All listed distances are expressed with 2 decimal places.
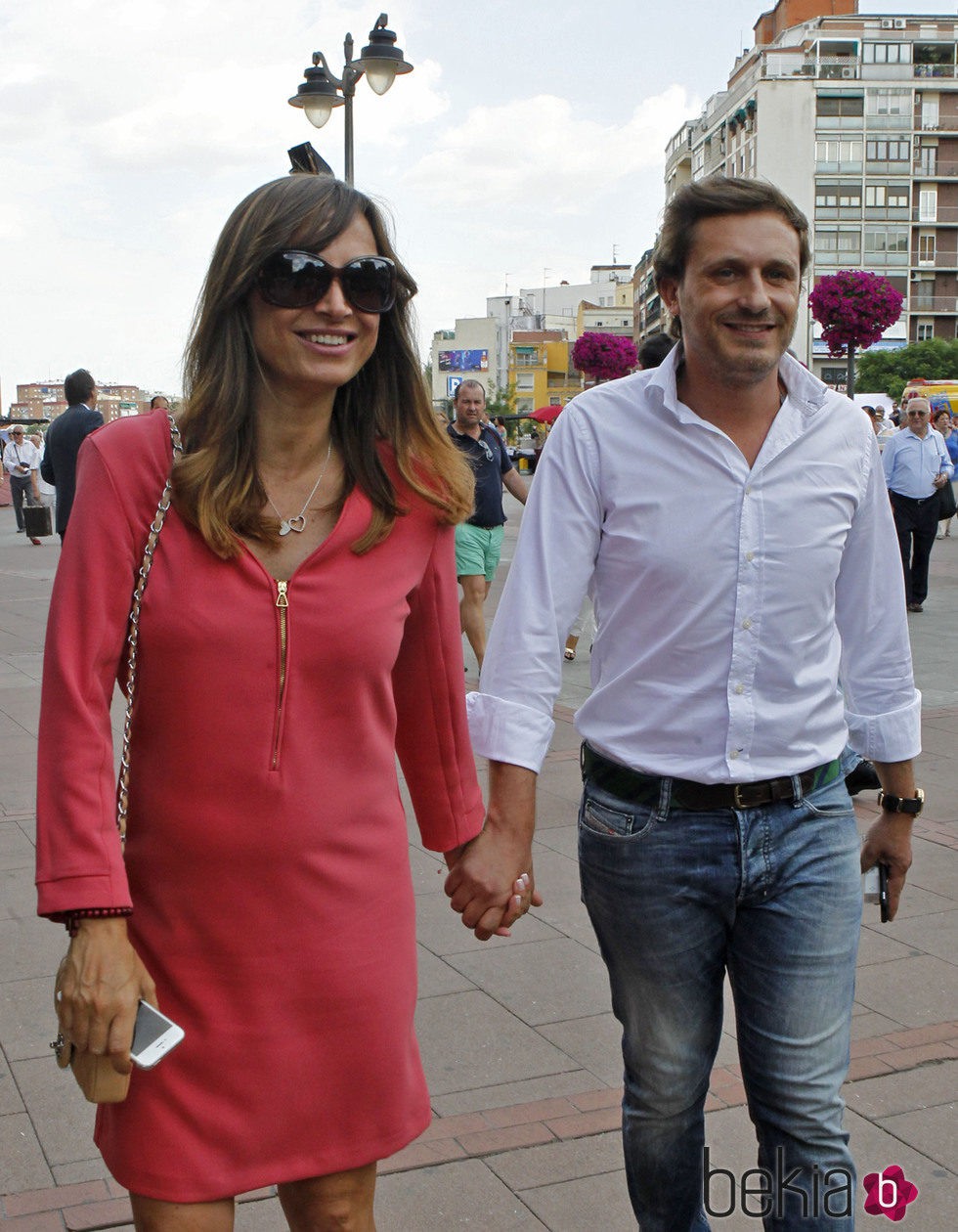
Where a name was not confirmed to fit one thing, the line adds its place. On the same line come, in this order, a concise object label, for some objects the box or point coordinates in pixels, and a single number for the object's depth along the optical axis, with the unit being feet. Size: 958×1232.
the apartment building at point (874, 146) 295.28
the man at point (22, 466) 94.63
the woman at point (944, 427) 74.69
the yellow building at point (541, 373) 480.23
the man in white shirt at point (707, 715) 8.12
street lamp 42.68
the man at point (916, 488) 44.37
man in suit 36.81
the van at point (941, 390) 118.44
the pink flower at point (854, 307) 88.74
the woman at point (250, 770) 6.51
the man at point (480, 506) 30.12
